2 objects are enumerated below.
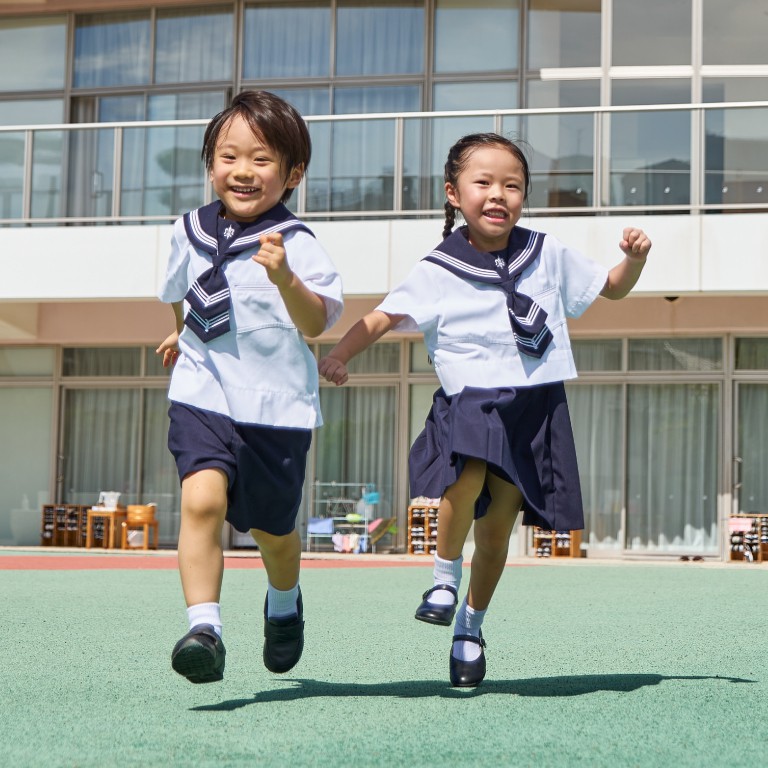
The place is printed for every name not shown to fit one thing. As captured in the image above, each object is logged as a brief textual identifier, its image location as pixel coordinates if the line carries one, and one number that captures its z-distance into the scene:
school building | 14.49
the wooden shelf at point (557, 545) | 16.34
